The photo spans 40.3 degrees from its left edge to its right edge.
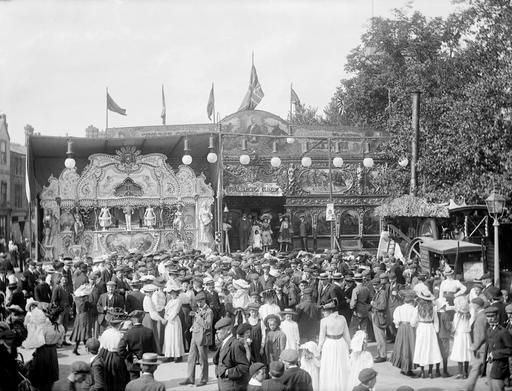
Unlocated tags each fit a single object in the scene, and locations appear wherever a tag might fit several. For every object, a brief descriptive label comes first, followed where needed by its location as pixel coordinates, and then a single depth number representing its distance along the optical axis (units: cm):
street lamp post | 1523
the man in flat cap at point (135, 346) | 1030
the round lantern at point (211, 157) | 2795
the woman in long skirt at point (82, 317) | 1455
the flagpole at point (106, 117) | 3353
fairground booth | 2938
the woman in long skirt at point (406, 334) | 1234
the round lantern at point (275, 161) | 2869
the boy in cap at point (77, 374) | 845
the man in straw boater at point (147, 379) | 784
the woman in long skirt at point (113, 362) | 976
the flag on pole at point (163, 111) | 3947
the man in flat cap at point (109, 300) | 1391
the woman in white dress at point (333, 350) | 1031
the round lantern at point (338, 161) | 2891
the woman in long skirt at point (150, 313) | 1378
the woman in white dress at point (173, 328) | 1351
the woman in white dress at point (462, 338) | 1223
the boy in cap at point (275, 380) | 794
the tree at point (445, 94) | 1712
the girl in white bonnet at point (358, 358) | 1010
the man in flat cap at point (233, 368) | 964
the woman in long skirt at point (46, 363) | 1031
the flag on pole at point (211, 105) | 3516
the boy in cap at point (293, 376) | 845
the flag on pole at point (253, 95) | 3434
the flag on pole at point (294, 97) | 3675
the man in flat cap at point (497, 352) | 1014
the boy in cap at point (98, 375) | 907
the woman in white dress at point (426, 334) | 1205
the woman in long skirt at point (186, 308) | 1396
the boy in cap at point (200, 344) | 1199
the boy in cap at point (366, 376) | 809
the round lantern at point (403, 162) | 2766
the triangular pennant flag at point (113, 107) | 3352
